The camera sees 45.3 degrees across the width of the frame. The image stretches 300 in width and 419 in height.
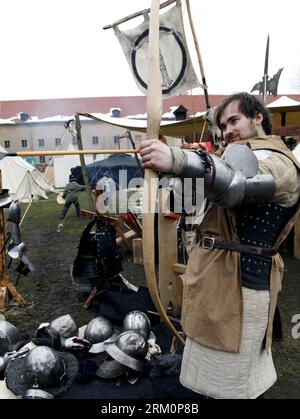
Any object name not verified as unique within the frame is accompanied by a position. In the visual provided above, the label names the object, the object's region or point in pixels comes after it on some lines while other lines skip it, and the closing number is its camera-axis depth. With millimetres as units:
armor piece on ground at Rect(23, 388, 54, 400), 2181
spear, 5625
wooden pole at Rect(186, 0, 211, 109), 3912
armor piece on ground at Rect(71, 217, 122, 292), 4020
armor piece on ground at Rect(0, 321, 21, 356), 2822
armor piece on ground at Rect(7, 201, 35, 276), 4004
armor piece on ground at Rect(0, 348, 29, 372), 2592
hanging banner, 4156
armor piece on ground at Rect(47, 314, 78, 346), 2881
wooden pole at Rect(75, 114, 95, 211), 6128
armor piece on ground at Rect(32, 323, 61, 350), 2838
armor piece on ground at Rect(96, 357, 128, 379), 2490
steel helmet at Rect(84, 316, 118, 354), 2826
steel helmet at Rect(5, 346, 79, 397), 2307
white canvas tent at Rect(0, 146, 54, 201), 14945
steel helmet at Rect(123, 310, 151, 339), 2901
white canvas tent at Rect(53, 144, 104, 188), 21062
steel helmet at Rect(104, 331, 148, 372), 2451
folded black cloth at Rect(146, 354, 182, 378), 2486
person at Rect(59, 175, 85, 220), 10547
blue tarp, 15492
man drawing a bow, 1403
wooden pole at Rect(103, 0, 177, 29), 4121
